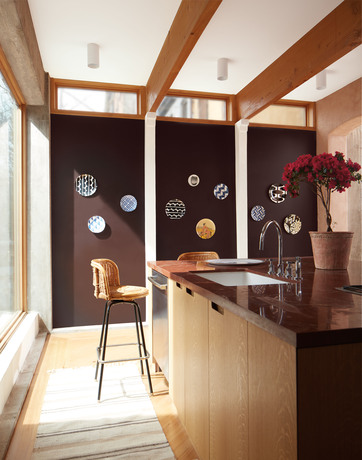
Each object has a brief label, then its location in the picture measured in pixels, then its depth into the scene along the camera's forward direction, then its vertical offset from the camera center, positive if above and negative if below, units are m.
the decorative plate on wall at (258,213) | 5.49 +0.22
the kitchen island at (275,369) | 1.04 -0.46
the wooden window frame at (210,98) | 5.29 +1.82
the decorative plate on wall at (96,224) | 4.92 +0.08
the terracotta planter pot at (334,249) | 2.47 -0.14
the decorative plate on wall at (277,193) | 5.59 +0.51
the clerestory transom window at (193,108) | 5.30 +1.69
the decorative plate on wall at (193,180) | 5.29 +0.67
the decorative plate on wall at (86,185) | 4.90 +0.58
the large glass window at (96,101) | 4.94 +1.69
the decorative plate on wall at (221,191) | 5.39 +0.53
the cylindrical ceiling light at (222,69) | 4.23 +1.76
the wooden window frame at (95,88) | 4.86 +1.83
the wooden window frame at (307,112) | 5.67 +1.74
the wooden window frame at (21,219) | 4.35 +0.14
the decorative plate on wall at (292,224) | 5.63 +0.06
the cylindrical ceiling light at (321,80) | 4.57 +1.75
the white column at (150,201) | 5.05 +0.37
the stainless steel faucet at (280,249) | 2.29 -0.13
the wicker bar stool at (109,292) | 2.89 -0.47
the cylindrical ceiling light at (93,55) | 3.87 +1.76
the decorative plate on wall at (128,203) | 5.02 +0.35
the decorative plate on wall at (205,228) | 5.31 +0.01
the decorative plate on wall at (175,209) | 5.20 +0.27
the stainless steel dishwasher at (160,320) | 2.84 -0.71
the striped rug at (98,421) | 2.20 -1.26
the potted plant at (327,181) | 2.39 +0.29
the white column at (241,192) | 5.39 +0.51
